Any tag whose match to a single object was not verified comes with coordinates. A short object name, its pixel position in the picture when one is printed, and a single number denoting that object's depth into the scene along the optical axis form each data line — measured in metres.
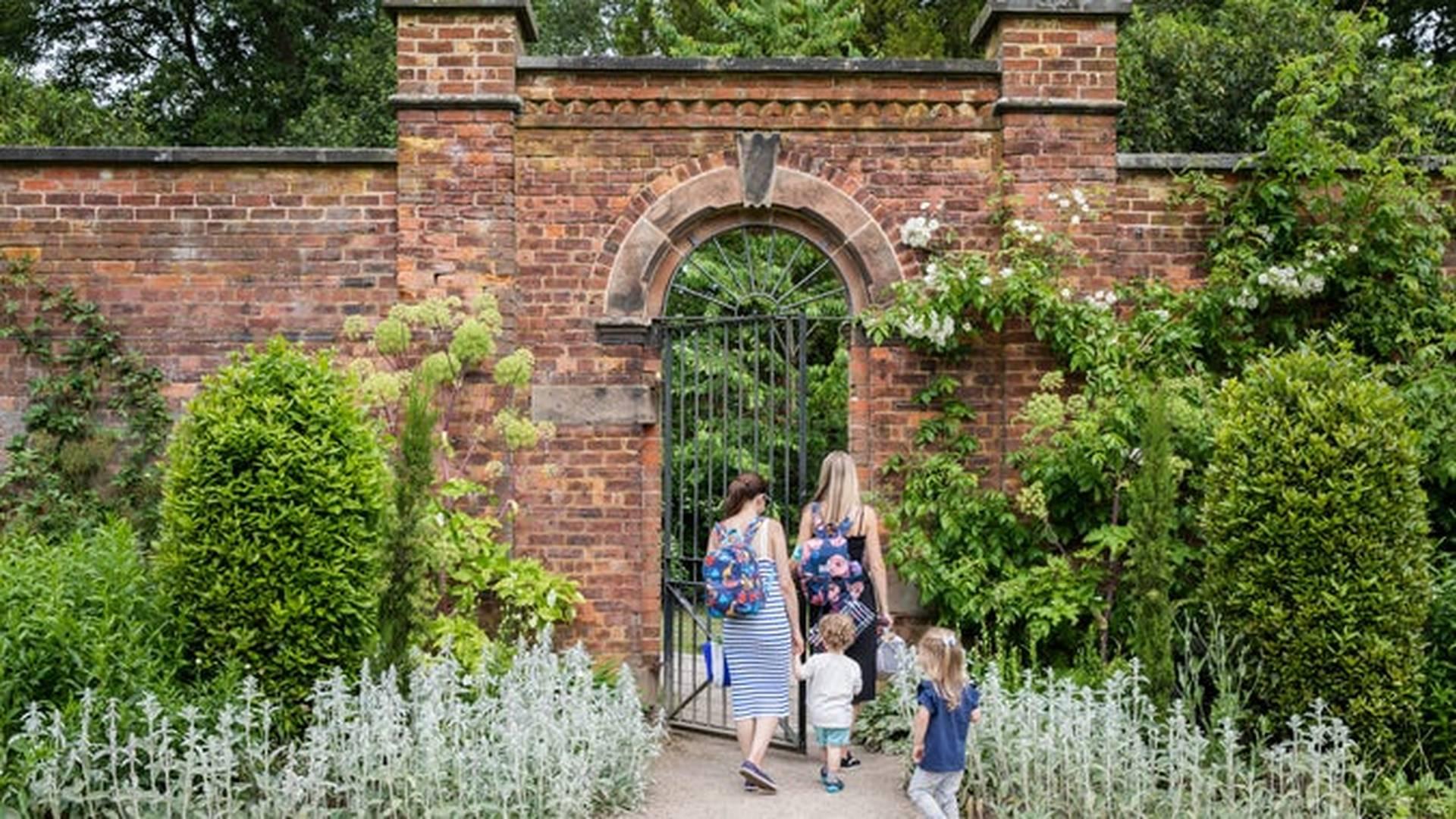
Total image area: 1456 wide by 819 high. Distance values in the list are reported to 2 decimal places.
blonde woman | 7.18
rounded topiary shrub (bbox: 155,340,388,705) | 5.88
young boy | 6.56
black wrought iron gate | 7.84
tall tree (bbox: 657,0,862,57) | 16.84
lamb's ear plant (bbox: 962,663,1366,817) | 5.83
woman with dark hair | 6.80
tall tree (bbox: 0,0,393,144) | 21.14
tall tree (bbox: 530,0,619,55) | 28.39
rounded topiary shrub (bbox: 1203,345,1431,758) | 6.30
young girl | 5.56
